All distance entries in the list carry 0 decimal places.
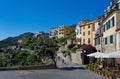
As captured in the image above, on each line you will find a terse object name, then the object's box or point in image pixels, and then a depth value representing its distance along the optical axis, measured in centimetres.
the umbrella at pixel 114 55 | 1085
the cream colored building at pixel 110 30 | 1432
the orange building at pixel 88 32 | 3250
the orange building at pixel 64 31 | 5994
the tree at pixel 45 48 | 1653
